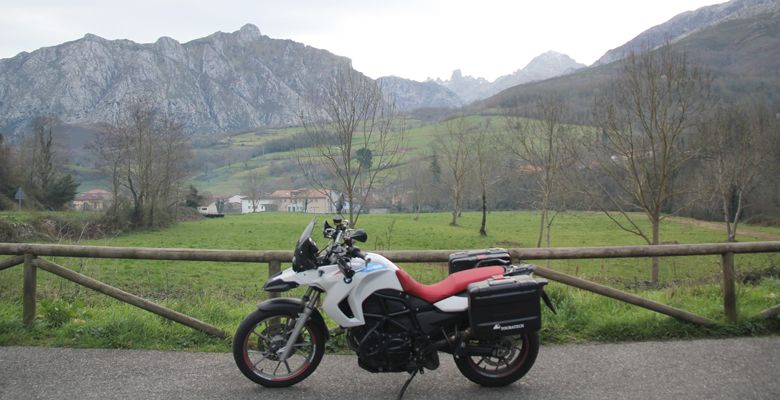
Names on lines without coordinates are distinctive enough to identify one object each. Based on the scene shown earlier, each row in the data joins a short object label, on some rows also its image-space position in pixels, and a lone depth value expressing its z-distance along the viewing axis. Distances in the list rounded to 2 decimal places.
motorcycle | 4.10
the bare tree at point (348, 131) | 17.06
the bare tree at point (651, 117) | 18.95
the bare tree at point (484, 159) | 42.09
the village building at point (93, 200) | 38.31
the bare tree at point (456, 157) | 43.00
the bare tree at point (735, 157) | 26.77
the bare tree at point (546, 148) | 27.89
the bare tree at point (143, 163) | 39.19
